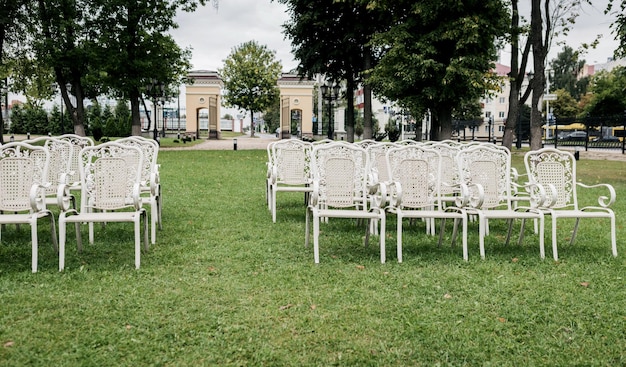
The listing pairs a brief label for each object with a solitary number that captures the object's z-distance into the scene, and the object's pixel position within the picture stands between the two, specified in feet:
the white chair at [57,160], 23.51
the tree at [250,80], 177.47
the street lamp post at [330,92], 81.41
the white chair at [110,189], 17.49
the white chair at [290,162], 29.07
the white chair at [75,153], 24.86
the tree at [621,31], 44.02
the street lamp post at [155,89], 92.92
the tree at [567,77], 248.73
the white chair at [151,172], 23.72
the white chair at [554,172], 21.90
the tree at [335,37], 72.23
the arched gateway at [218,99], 132.98
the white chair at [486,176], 21.04
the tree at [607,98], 159.02
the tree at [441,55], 57.31
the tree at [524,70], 56.65
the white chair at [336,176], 20.40
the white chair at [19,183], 18.10
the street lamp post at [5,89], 96.54
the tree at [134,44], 80.84
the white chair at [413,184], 19.07
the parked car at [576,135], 134.05
